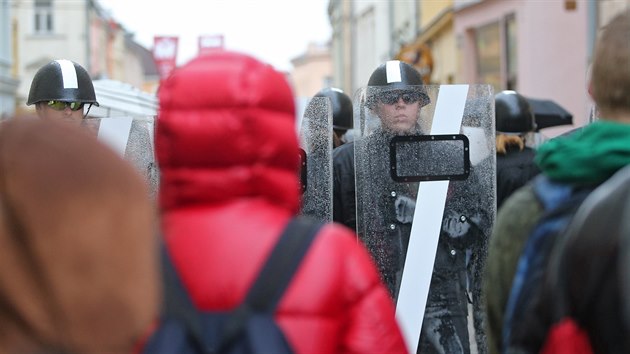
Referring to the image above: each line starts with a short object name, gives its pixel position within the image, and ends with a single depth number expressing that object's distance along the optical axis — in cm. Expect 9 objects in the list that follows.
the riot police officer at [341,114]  705
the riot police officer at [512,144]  600
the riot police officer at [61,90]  616
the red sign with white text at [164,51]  2045
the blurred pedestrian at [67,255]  198
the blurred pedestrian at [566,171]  273
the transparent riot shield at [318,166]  529
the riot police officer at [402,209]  499
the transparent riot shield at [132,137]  563
